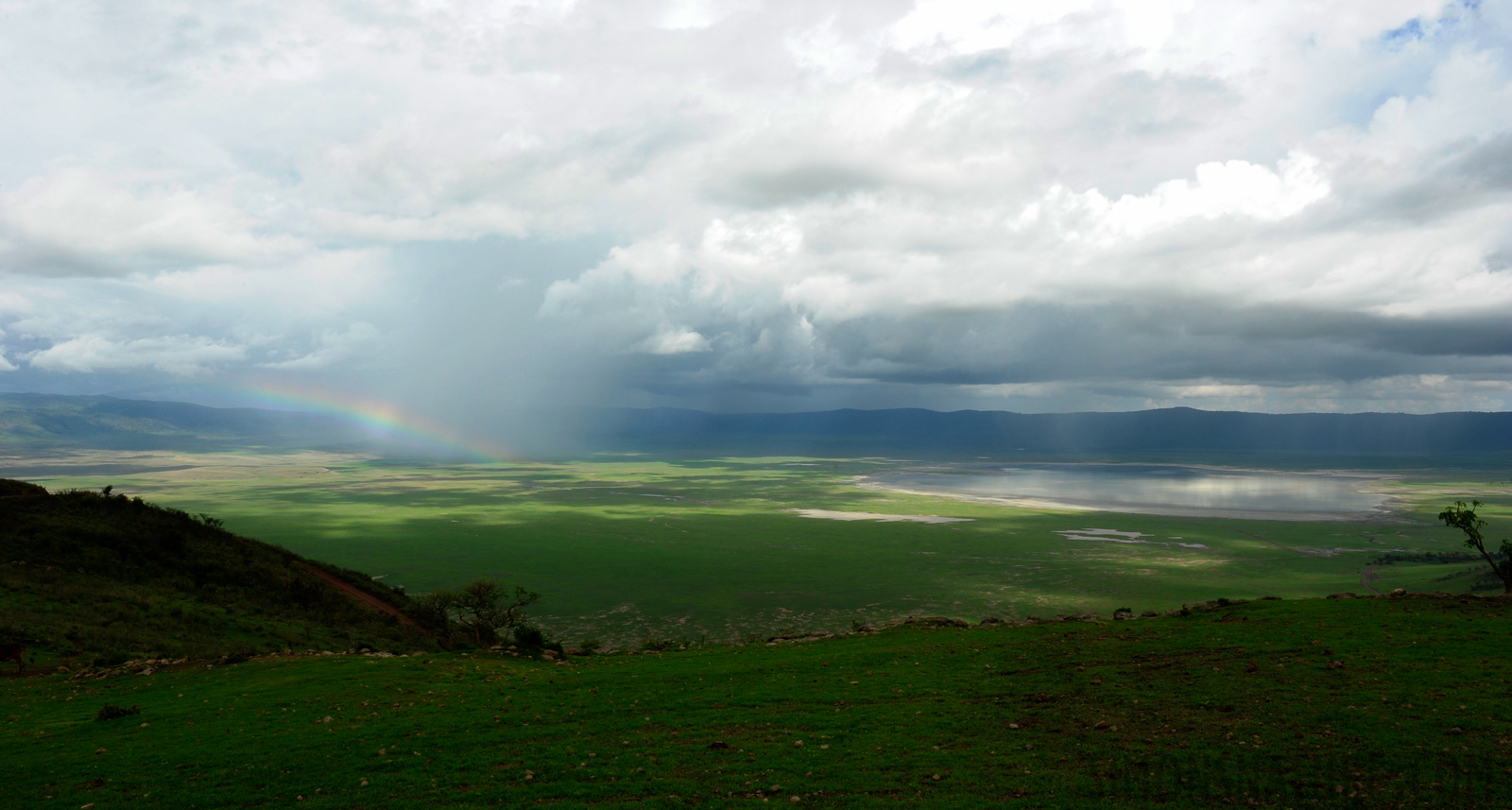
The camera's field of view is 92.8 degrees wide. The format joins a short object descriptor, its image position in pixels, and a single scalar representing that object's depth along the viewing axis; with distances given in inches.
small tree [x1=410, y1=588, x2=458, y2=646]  1446.9
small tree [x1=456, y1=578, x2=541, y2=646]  1406.3
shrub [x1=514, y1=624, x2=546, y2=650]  1021.8
